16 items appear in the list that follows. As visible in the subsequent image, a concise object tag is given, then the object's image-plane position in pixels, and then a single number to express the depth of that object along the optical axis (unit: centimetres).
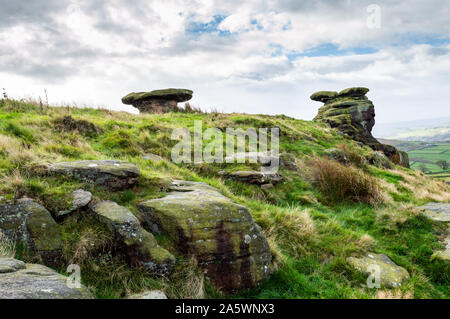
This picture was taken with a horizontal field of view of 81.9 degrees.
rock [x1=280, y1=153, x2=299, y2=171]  1235
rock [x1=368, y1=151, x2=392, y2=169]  1930
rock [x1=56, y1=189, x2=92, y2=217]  486
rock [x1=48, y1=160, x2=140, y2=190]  584
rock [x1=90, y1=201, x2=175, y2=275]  443
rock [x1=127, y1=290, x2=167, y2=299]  376
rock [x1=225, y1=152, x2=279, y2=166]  1110
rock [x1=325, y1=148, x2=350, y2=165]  1612
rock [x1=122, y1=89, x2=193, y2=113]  2769
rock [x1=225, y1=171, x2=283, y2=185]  990
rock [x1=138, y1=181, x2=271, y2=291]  485
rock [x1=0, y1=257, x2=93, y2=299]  298
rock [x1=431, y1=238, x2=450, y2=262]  651
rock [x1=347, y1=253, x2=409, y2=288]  557
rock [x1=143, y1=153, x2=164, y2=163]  967
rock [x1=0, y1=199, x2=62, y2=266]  420
